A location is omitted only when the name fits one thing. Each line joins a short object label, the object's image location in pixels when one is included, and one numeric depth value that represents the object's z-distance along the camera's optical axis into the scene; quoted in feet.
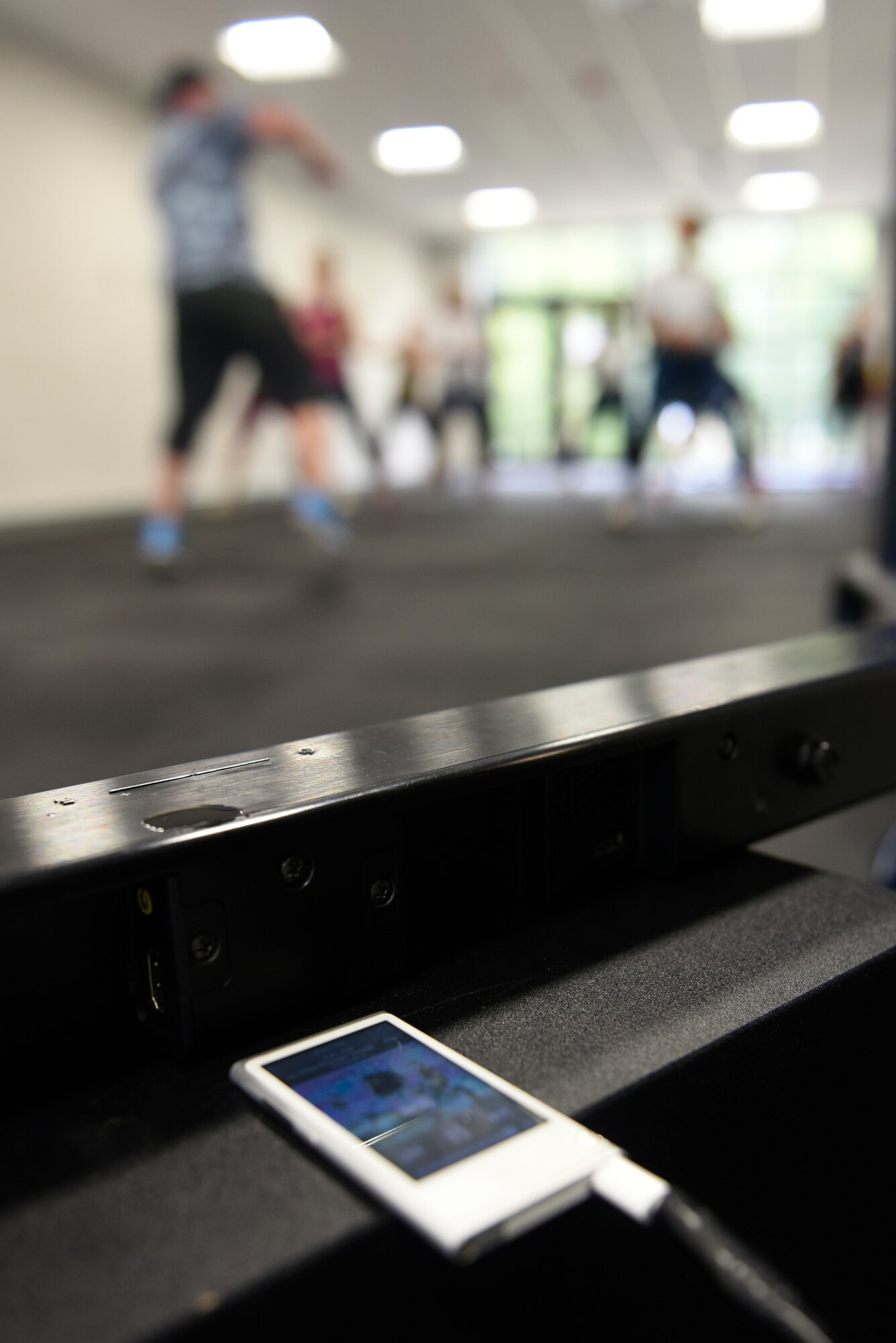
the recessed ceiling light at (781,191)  27.04
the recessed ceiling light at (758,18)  16.14
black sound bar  1.25
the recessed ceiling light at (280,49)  16.57
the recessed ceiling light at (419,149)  22.49
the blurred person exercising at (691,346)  13.35
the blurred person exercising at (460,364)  23.16
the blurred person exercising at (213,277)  9.44
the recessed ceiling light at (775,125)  21.07
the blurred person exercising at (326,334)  18.11
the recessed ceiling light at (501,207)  28.04
